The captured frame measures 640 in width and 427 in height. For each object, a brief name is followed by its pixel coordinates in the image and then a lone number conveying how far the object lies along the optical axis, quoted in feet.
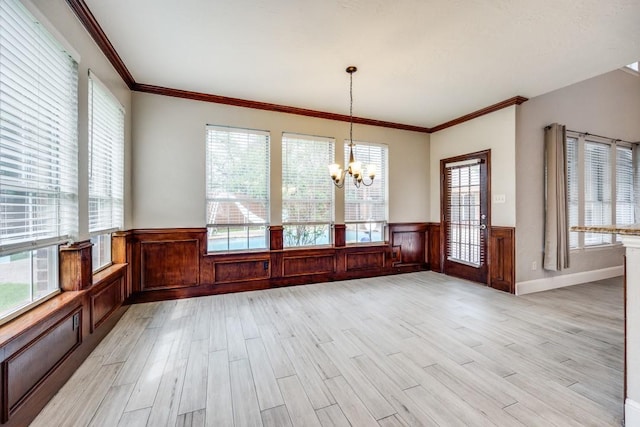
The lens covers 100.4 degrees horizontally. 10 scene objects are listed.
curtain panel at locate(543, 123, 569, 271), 13.28
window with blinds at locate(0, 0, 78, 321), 4.99
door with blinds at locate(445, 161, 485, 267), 14.99
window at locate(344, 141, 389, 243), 16.07
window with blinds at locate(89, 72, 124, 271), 8.33
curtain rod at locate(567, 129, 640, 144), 14.74
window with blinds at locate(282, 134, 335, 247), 14.44
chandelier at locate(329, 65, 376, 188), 10.50
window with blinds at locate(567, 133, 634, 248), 14.85
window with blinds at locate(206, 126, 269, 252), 13.06
